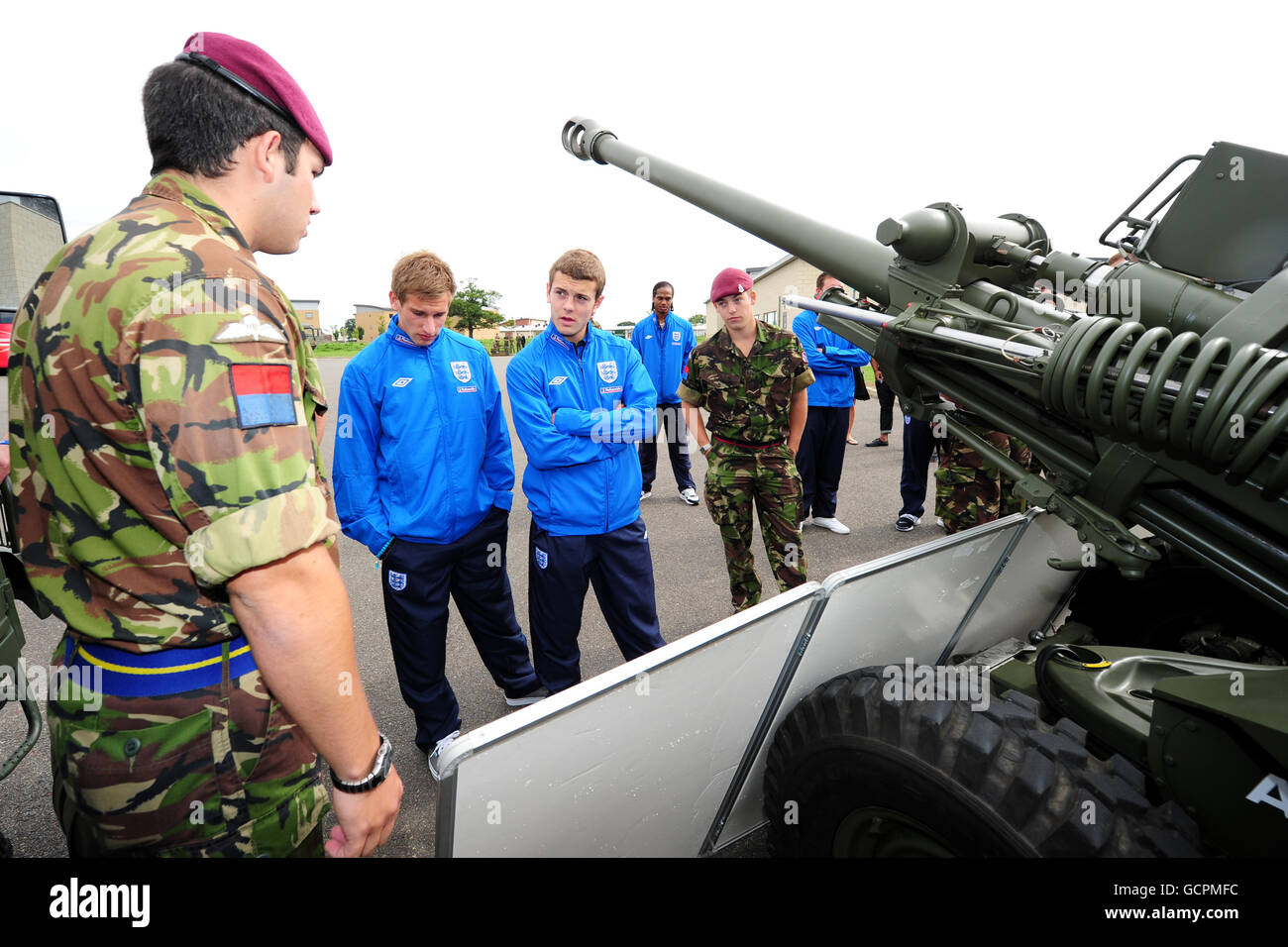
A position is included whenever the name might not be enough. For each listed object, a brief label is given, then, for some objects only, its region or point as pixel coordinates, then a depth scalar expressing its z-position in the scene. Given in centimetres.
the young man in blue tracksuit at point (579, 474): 293
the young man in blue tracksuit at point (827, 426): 586
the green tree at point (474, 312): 6297
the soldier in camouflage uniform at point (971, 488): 475
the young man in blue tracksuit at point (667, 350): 681
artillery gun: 132
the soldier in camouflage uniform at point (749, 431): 390
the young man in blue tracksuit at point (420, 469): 271
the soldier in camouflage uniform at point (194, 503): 103
